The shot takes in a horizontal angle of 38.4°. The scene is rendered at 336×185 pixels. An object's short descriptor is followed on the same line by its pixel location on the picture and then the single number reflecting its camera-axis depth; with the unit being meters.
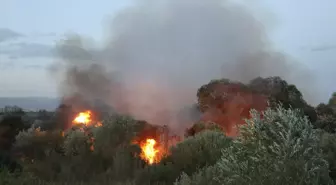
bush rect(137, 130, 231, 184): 14.92
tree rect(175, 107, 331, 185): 8.77
